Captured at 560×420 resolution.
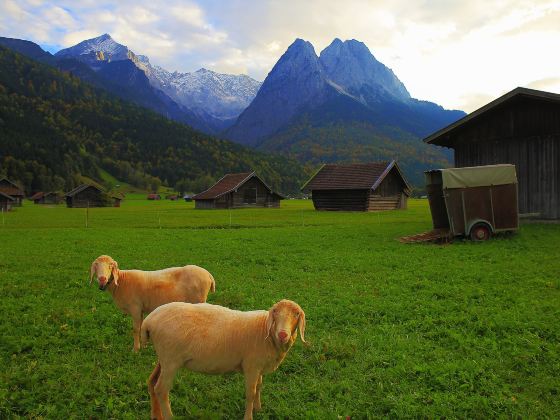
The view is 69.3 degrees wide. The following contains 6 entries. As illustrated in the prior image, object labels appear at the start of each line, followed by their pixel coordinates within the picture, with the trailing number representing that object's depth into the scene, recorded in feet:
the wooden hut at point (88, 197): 293.23
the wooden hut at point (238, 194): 219.61
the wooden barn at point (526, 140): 72.23
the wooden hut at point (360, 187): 158.71
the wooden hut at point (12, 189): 279.69
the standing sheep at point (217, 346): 16.53
